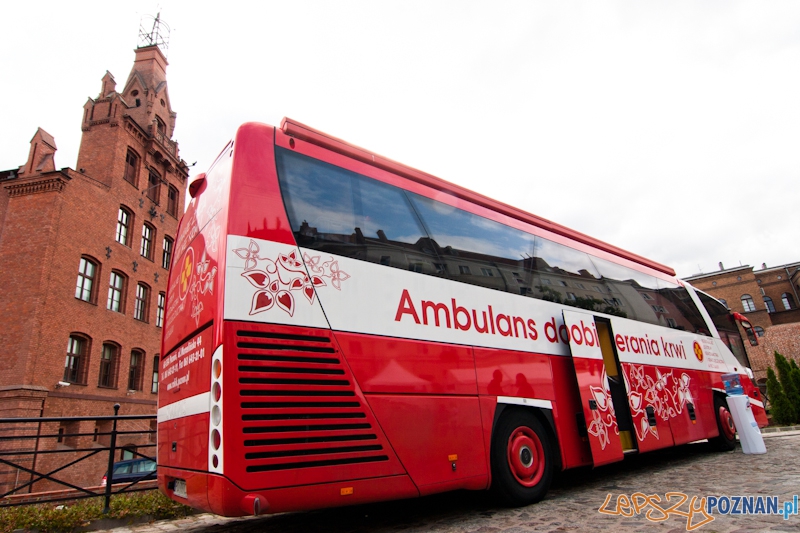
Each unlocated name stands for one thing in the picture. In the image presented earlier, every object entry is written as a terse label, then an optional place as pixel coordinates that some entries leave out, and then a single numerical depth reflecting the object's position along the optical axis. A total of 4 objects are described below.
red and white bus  3.41
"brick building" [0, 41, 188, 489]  17.05
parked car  12.12
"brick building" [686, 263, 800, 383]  48.59
